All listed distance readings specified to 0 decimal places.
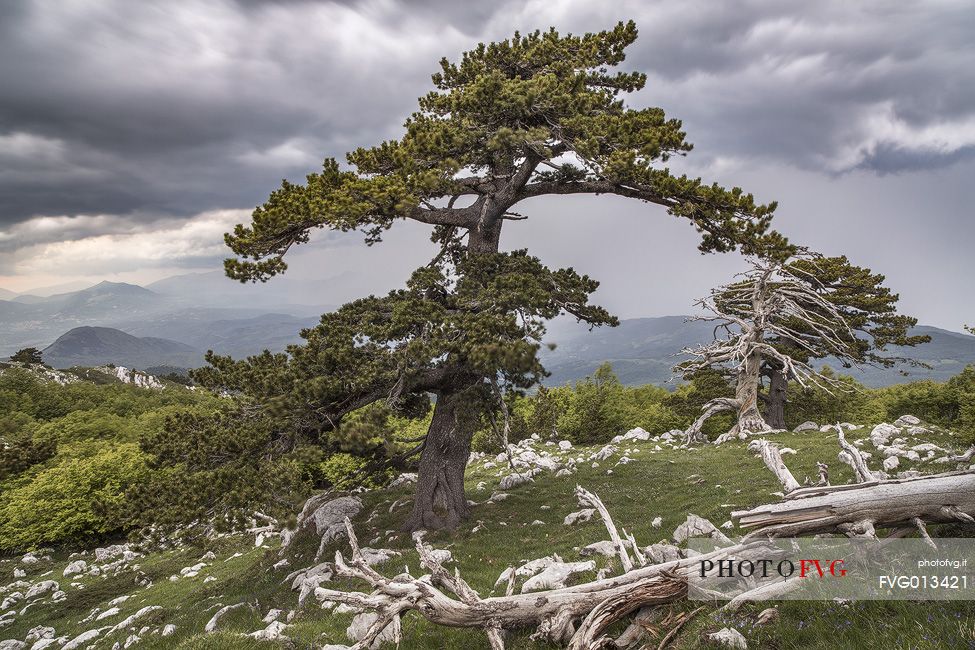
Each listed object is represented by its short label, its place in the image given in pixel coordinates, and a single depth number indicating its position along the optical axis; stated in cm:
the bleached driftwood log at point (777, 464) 786
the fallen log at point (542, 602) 634
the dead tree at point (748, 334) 2669
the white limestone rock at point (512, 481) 2202
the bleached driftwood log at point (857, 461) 741
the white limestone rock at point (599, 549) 1021
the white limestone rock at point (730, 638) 532
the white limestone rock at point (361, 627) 803
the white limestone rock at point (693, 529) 1024
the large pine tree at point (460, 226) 1314
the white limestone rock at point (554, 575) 836
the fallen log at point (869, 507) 637
